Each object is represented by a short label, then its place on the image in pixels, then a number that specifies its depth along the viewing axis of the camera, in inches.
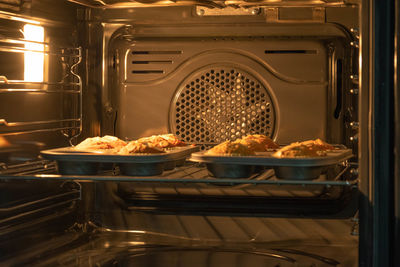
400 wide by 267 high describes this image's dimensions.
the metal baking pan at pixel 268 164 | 45.9
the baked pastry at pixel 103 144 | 49.8
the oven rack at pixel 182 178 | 43.9
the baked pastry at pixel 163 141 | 50.6
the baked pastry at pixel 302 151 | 46.7
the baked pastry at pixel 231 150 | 47.5
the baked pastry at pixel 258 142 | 49.4
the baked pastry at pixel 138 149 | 47.9
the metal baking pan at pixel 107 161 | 46.9
